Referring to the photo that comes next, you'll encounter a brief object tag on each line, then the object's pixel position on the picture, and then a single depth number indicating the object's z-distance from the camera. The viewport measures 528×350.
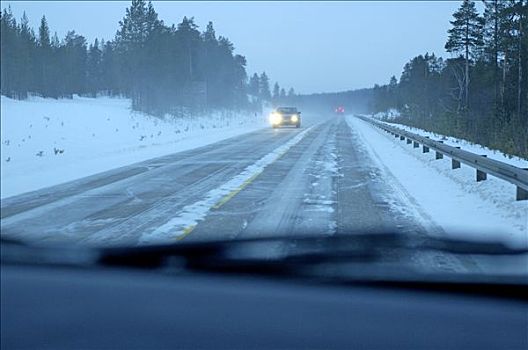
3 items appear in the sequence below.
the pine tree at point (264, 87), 176.44
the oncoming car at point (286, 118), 51.72
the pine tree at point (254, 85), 160.00
